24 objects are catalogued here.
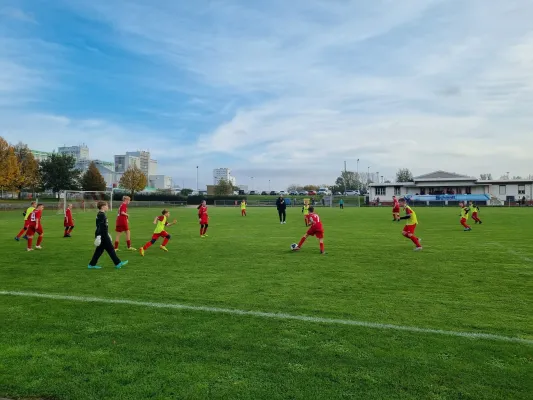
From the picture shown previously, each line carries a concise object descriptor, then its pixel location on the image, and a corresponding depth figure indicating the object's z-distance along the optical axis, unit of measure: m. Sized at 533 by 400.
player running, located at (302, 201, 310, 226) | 24.10
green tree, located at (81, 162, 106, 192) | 84.18
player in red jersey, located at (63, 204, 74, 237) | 18.47
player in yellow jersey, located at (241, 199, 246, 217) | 37.15
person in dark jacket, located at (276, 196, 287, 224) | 26.30
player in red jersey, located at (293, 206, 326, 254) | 12.38
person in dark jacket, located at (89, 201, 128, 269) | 9.94
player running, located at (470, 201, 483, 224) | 24.60
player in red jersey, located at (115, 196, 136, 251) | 13.46
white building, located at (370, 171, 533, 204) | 81.38
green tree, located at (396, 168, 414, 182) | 134.01
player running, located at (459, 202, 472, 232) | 20.22
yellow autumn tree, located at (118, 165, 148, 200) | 89.12
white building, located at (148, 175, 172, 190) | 177.89
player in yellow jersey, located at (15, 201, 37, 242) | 15.25
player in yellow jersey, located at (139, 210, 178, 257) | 12.71
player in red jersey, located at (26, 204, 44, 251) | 14.10
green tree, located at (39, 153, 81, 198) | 77.69
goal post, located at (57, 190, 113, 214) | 45.74
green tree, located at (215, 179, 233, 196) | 114.12
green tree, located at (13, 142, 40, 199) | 66.44
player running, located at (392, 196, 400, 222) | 28.12
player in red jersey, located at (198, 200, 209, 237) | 18.09
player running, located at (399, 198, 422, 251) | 13.44
